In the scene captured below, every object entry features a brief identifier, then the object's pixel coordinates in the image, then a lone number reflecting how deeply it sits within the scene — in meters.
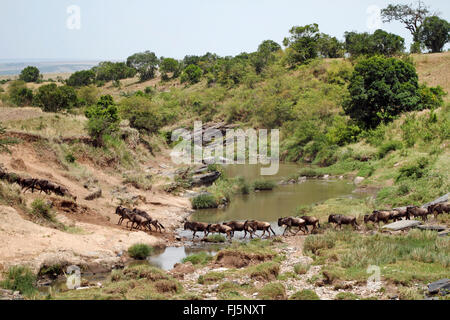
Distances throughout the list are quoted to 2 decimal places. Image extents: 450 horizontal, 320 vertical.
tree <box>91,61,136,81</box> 106.69
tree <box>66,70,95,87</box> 95.56
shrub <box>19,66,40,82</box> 94.95
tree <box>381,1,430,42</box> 76.75
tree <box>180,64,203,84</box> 90.50
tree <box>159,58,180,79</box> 103.75
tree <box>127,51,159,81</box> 108.65
